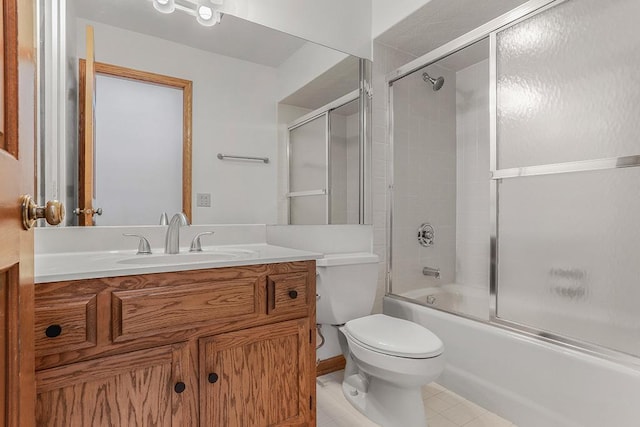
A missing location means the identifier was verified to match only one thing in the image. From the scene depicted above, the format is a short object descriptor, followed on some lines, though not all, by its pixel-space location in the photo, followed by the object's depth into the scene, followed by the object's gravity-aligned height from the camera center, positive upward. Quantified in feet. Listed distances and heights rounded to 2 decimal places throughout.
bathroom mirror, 4.31 +1.75
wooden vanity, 2.91 -1.37
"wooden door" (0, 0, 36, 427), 1.61 +0.02
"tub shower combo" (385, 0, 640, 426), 4.75 -0.15
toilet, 4.52 -1.86
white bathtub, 4.12 -2.33
